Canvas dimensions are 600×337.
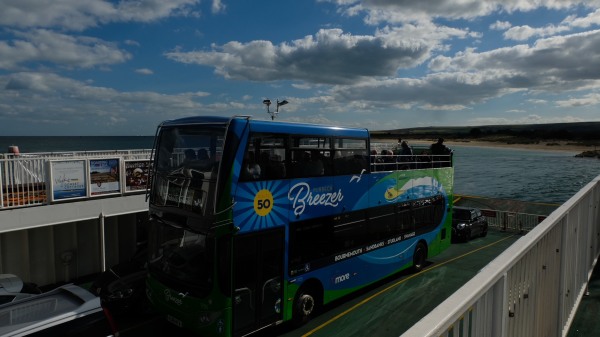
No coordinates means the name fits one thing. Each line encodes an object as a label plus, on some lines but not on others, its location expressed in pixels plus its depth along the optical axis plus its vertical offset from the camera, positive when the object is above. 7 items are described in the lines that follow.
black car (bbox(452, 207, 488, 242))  20.28 -4.37
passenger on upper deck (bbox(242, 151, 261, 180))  8.31 -0.59
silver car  6.02 -2.83
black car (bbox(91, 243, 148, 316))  10.76 -4.11
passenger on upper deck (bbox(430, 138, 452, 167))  15.97 -0.44
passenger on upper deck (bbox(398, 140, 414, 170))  13.91 -0.61
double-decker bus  8.08 -1.84
